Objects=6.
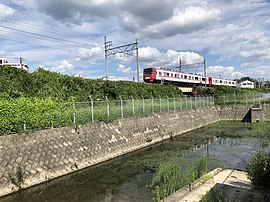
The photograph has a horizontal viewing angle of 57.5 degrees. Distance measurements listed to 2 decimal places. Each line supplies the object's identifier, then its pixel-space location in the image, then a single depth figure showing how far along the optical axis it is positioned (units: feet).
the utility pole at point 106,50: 97.50
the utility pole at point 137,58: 97.73
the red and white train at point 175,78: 115.65
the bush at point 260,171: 20.72
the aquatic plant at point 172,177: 25.16
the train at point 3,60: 147.57
